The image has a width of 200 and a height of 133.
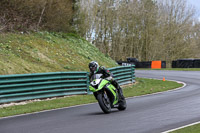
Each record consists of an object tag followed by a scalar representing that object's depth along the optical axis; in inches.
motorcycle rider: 714.8
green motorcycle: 716.2
